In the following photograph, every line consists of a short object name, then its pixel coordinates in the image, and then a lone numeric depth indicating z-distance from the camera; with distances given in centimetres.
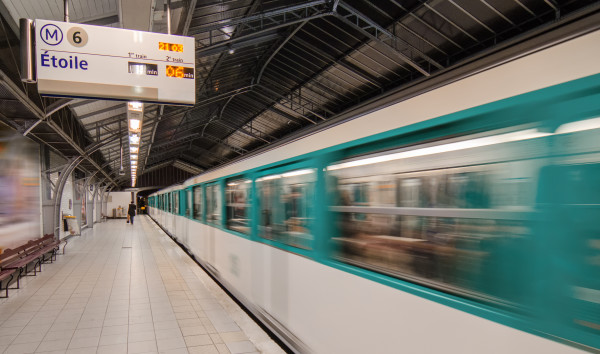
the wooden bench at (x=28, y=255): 639
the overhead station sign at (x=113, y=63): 337
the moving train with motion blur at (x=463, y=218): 129
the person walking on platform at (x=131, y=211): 2488
